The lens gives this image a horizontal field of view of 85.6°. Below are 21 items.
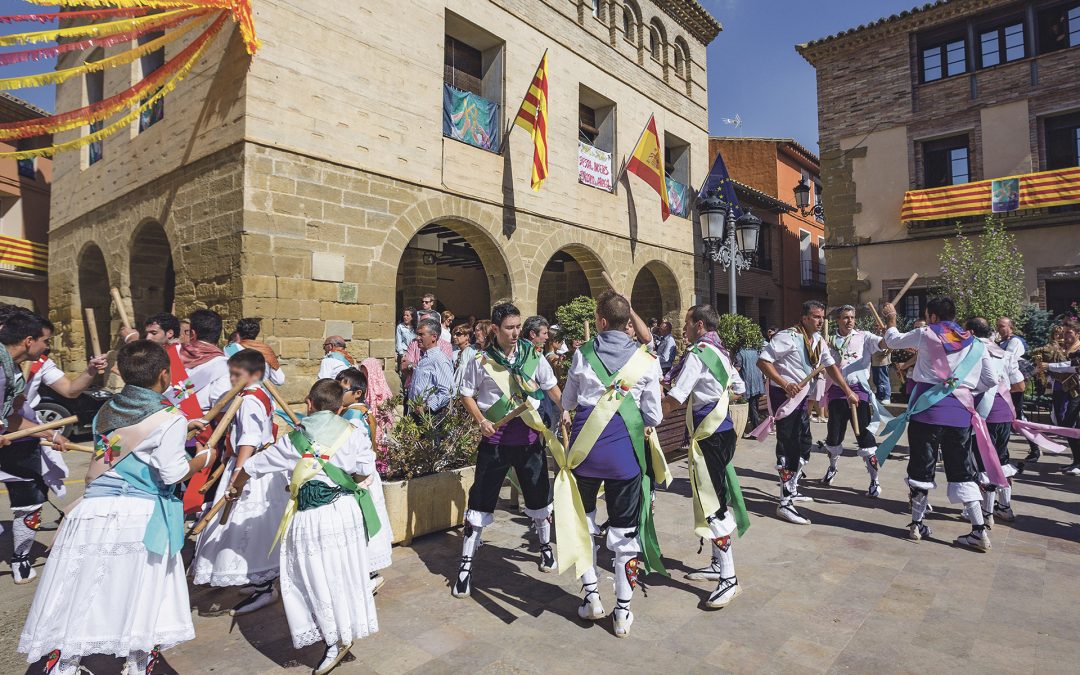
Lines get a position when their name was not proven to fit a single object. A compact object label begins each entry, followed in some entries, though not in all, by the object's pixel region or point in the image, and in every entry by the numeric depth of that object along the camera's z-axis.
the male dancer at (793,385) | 5.42
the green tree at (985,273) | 12.73
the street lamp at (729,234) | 9.45
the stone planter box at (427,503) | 4.66
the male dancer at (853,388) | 6.40
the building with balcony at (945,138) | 13.73
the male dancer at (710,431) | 3.79
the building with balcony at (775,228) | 22.17
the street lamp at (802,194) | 13.20
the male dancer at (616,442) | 3.39
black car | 8.55
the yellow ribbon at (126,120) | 8.28
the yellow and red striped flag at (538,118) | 10.80
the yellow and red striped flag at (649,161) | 13.16
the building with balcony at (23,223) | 16.25
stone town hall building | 7.89
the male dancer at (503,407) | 4.04
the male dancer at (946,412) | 4.62
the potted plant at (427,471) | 4.72
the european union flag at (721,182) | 11.62
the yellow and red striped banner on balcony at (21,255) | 16.05
